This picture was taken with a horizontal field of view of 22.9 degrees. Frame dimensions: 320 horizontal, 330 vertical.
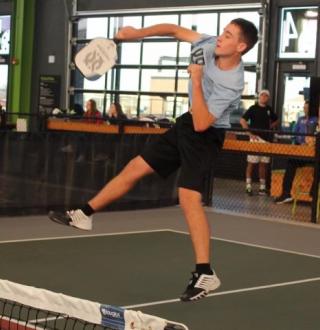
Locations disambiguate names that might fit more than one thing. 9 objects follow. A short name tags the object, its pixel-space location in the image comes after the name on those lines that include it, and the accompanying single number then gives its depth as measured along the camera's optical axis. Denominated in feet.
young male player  15.99
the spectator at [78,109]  62.87
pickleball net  11.54
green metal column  75.41
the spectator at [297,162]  41.14
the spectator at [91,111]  53.64
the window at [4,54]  78.33
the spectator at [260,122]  45.80
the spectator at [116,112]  55.21
